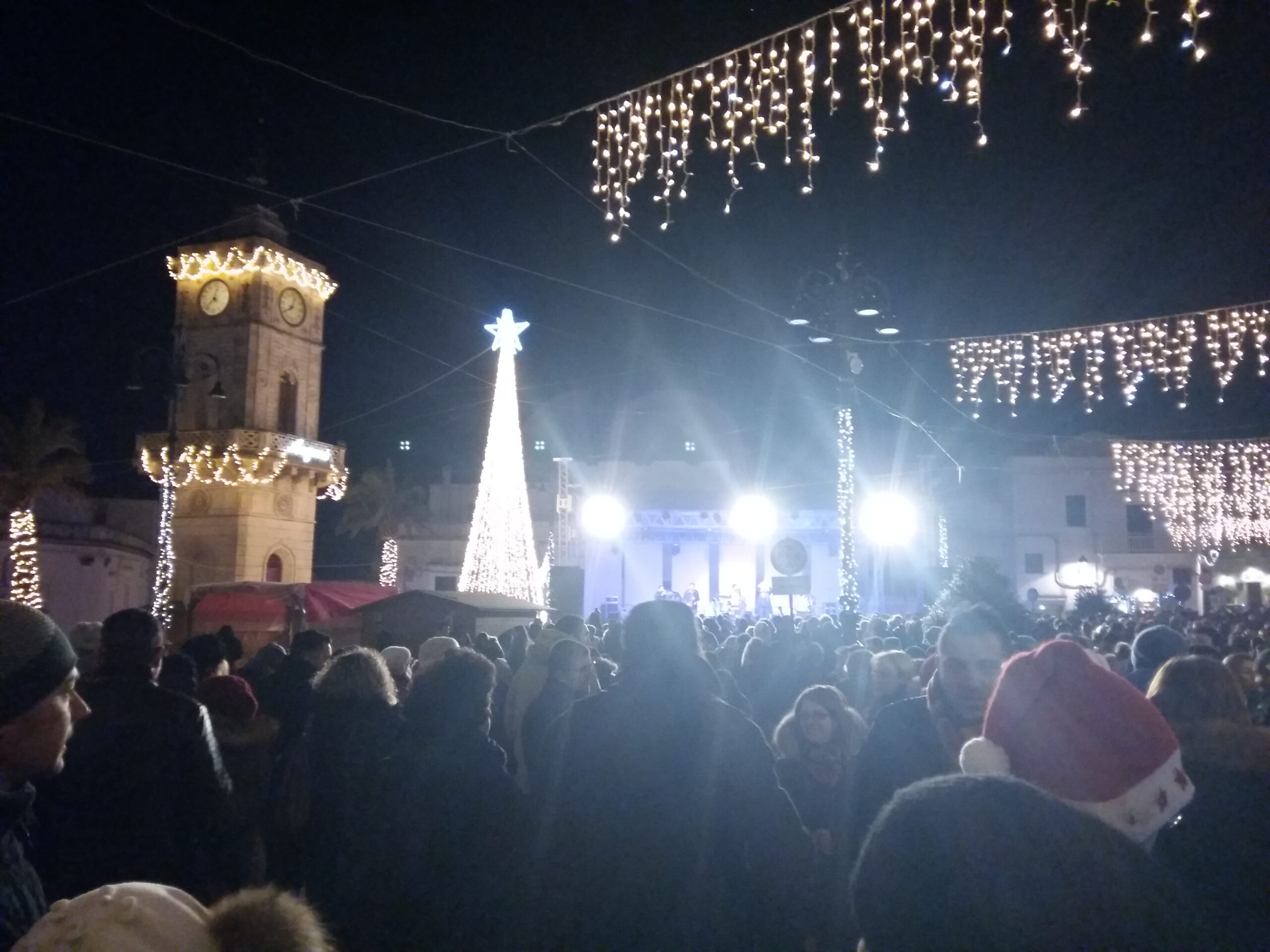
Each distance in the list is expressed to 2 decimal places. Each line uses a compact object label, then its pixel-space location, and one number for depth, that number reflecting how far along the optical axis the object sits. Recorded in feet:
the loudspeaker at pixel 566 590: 69.77
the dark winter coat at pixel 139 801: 11.05
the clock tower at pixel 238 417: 98.37
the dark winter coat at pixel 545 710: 19.65
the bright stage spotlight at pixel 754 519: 126.21
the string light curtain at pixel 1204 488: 113.91
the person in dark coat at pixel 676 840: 10.32
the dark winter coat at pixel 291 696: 20.24
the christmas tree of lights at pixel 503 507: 71.92
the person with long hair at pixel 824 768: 15.79
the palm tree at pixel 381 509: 145.28
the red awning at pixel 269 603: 67.72
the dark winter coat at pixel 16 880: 7.03
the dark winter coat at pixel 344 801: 12.90
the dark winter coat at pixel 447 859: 12.60
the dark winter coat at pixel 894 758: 15.26
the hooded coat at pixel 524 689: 23.85
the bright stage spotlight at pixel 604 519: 127.34
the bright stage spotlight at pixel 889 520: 112.21
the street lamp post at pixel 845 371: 39.27
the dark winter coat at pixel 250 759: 17.39
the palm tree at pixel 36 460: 103.40
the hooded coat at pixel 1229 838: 7.91
